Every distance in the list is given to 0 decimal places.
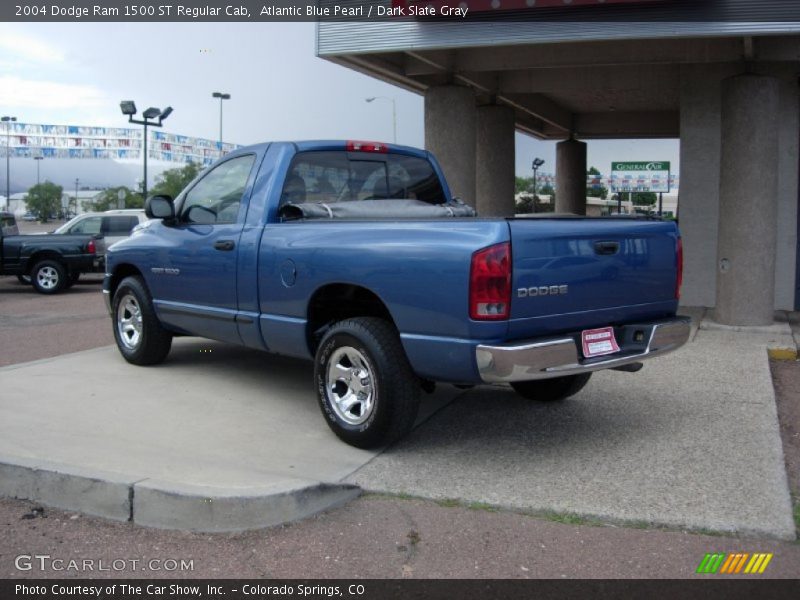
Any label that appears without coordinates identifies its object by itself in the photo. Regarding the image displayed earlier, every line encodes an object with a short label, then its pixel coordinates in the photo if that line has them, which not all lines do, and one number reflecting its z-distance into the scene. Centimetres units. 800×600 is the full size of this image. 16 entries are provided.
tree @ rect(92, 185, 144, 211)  6556
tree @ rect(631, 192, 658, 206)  4543
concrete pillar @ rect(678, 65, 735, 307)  1226
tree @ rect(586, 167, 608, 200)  5888
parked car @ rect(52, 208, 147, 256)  1961
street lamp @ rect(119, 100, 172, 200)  2506
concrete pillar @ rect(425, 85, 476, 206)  1257
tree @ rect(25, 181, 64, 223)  10169
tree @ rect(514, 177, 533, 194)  7206
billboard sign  3080
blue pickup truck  469
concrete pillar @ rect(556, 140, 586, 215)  2622
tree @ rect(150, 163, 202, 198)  6297
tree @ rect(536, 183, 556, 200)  6900
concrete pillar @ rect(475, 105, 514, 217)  1619
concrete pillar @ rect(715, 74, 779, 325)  1038
